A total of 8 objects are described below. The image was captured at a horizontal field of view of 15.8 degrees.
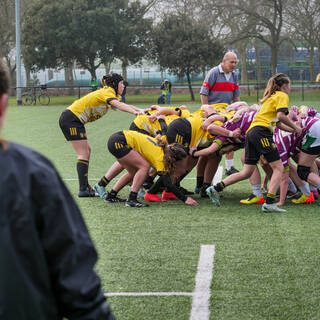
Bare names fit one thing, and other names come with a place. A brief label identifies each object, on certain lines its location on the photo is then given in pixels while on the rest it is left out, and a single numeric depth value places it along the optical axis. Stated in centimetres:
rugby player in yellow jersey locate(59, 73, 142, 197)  1557
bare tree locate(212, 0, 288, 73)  7841
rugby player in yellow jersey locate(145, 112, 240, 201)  1478
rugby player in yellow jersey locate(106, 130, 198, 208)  1380
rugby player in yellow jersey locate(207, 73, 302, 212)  1316
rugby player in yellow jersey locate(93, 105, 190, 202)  1530
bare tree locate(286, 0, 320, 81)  8152
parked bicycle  6895
